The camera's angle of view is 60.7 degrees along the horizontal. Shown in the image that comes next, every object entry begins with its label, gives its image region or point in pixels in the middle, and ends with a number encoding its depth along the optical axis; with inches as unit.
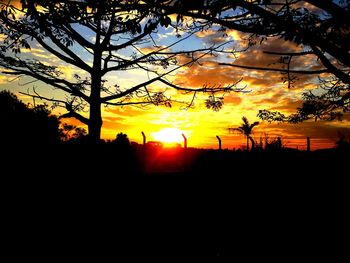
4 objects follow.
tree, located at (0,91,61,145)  341.1
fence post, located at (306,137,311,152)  576.6
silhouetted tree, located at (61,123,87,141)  708.6
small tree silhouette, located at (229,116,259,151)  1477.6
